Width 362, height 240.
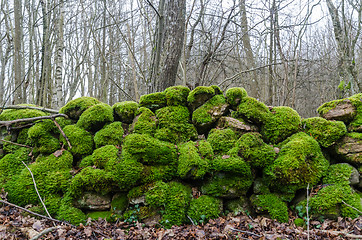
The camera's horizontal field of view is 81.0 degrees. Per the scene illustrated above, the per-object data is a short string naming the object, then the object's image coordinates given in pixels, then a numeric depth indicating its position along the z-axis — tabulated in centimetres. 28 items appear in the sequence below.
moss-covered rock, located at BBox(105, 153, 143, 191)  314
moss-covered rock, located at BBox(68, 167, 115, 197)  312
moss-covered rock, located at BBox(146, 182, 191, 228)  302
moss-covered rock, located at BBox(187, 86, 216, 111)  385
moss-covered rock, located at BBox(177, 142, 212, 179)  324
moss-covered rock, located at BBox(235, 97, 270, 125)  369
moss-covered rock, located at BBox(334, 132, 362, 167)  330
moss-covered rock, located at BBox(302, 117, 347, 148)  344
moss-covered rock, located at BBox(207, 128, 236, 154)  349
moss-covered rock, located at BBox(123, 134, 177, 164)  335
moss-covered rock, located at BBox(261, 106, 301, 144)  365
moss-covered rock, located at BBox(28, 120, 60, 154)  354
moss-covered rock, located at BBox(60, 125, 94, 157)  357
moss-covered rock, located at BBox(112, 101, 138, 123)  387
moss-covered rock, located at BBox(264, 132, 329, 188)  316
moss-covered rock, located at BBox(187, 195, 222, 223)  307
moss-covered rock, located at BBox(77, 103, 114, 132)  372
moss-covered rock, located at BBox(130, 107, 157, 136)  364
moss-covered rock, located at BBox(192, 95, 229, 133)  378
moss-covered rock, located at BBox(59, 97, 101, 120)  396
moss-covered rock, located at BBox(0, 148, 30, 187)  335
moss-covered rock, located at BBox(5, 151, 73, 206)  315
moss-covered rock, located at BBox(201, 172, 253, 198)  319
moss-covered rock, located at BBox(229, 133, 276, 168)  328
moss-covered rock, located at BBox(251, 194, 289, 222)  304
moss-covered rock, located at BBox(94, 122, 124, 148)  361
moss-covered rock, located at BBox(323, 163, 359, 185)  321
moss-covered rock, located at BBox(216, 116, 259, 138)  368
